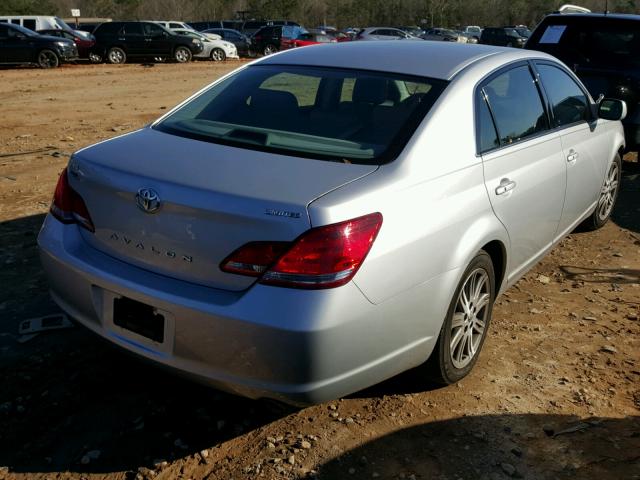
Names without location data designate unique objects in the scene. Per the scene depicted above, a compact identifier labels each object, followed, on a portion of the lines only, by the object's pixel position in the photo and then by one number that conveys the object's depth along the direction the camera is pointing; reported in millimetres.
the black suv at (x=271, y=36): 31156
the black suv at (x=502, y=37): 38688
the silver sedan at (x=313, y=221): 2564
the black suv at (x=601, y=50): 7340
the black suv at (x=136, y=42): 26047
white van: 27312
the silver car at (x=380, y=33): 37250
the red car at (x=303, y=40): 30659
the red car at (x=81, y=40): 25656
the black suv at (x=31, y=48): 22094
